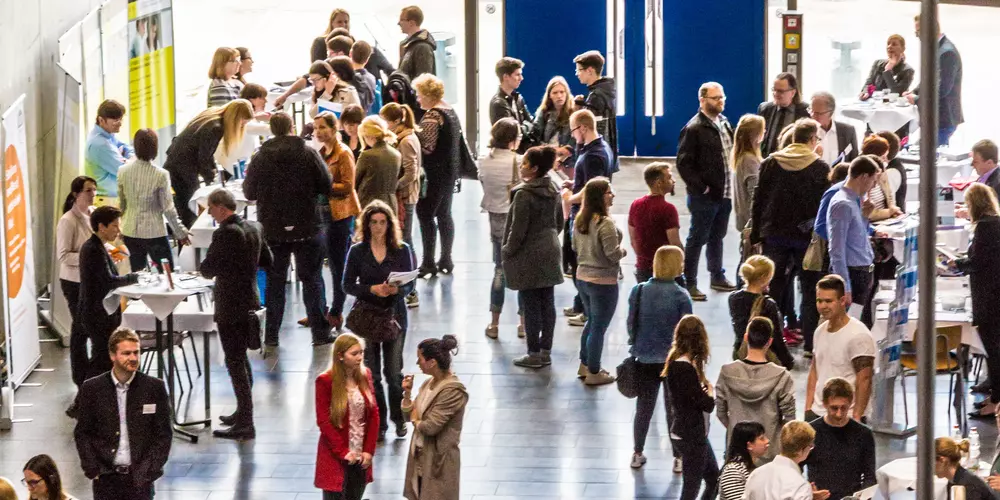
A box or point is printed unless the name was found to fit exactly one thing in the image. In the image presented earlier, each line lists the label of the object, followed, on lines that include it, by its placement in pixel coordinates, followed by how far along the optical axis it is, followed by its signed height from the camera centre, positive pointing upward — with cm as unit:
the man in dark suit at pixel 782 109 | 2433 +11
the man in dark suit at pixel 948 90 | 2941 +29
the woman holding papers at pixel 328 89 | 2544 +34
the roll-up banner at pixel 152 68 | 2697 +58
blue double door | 3300 +85
